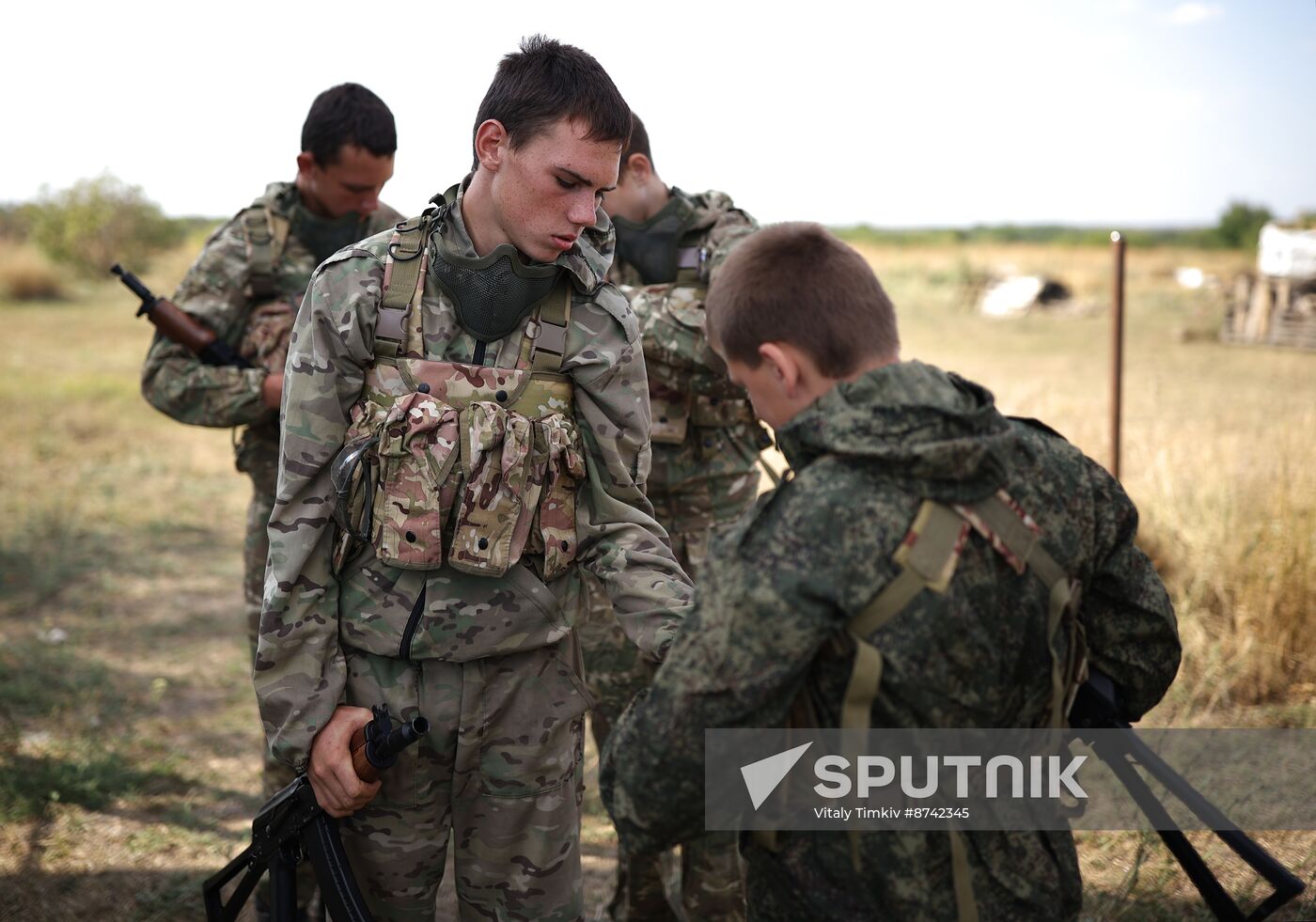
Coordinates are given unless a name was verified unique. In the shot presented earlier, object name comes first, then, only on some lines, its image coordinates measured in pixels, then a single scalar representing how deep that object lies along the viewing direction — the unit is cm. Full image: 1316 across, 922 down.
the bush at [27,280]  2181
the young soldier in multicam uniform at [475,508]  216
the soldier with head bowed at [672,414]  341
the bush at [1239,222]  4903
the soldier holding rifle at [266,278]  350
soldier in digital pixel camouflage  152
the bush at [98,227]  2508
